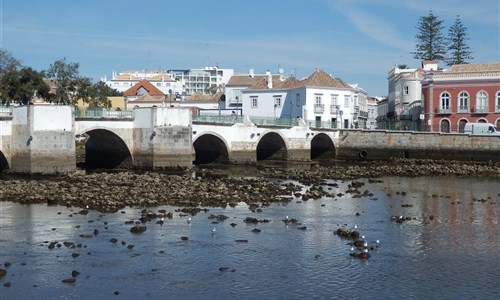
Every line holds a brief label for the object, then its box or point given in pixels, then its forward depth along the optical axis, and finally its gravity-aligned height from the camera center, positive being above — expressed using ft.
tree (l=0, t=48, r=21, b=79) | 209.95 +27.12
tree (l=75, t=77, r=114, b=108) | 226.58 +18.44
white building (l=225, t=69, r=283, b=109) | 255.70 +21.92
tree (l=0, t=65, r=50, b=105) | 186.88 +17.39
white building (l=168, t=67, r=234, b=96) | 524.03 +54.61
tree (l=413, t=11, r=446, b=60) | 266.57 +43.37
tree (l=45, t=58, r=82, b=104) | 222.89 +23.59
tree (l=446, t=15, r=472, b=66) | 260.83 +39.78
